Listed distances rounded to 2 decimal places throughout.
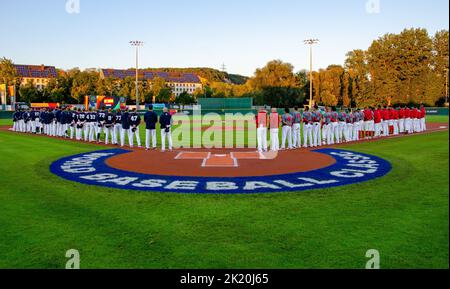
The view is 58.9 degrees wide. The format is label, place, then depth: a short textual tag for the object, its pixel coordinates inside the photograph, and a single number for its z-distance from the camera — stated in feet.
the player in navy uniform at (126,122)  68.03
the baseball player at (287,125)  63.46
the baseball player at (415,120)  91.91
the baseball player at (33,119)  98.07
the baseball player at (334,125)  71.61
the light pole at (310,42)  195.15
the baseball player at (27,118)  99.98
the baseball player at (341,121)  73.97
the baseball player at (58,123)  87.15
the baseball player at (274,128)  58.75
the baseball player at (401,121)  89.10
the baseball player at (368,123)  79.61
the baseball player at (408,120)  90.38
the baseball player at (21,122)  104.11
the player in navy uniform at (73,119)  82.29
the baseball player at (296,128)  64.75
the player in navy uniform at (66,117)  85.10
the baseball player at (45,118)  92.18
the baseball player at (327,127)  70.33
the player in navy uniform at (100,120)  74.44
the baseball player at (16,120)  105.65
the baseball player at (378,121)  81.25
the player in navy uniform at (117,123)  71.05
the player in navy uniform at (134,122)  67.54
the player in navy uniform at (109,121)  72.90
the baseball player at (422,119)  94.32
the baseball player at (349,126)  75.05
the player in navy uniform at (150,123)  62.90
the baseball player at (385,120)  83.61
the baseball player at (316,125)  67.83
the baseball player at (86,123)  77.57
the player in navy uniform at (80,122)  79.00
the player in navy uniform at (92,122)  76.64
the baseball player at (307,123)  67.03
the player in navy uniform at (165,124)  60.80
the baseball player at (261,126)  58.29
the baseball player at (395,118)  85.74
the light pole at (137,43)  210.38
